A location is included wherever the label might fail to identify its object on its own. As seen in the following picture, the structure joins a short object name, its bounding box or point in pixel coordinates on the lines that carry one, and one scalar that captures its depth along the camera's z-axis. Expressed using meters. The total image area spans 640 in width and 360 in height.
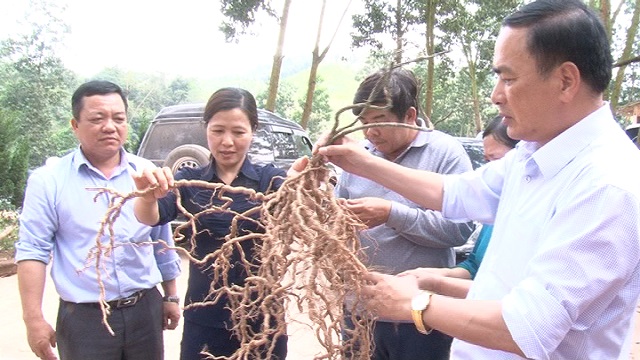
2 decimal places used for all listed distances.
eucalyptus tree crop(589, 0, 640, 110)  6.95
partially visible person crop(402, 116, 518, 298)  1.57
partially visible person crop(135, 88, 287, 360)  1.82
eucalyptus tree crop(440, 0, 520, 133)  13.52
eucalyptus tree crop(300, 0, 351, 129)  10.55
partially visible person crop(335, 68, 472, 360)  1.74
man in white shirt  0.94
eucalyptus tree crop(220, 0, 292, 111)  9.46
